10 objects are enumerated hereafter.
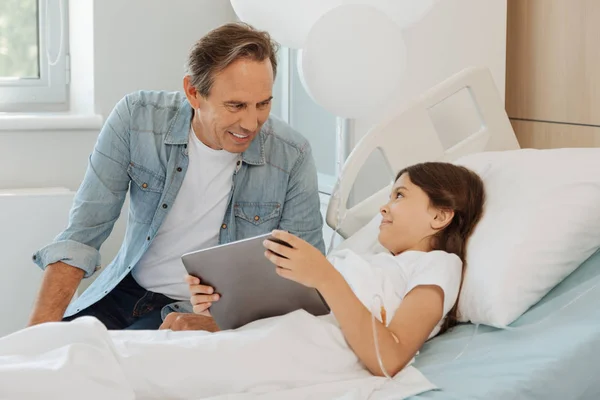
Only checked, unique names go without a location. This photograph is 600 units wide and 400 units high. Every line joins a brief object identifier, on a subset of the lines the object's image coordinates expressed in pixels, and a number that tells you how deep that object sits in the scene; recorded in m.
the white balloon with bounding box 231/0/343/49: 2.82
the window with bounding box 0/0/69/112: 3.82
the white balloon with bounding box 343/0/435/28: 2.80
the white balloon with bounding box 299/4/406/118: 2.69
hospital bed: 2.08
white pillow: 2.31
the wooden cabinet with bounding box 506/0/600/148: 2.91
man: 2.74
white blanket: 2.04
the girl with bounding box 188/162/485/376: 2.20
